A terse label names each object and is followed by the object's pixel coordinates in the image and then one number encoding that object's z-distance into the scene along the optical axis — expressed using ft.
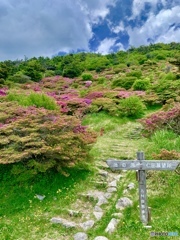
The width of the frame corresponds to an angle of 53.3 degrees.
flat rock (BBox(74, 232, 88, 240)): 11.16
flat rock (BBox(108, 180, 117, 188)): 15.30
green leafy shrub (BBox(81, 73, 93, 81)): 60.11
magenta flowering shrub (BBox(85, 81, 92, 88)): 54.29
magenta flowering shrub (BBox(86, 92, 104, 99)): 36.63
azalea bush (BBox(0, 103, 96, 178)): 14.87
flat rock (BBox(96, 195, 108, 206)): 13.74
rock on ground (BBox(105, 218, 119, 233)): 11.34
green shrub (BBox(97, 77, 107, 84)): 55.63
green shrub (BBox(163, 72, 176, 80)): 41.70
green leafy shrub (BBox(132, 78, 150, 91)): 42.17
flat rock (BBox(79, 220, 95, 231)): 11.91
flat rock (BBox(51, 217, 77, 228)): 11.99
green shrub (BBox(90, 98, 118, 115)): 30.40
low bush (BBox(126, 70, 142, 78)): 50.99
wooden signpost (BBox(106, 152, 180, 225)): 11.17
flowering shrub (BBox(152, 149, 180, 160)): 15.46
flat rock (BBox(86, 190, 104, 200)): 14.26
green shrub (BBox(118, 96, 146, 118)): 30.18
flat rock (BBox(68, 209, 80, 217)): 12.92
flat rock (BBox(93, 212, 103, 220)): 12.62
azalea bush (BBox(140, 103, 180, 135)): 21.31
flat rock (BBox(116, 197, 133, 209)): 13.16
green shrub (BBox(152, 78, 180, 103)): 33.60
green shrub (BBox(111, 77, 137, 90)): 46.06
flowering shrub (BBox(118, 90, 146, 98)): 35.10
